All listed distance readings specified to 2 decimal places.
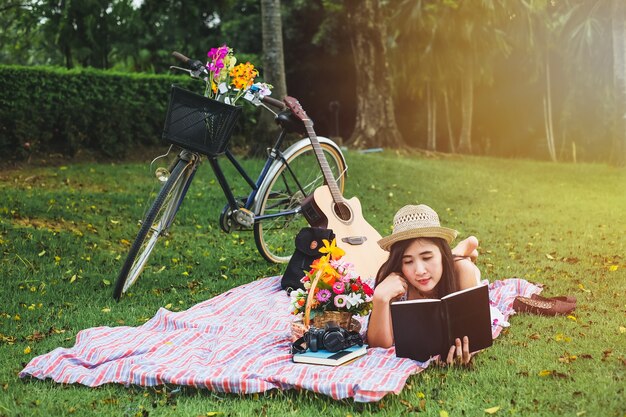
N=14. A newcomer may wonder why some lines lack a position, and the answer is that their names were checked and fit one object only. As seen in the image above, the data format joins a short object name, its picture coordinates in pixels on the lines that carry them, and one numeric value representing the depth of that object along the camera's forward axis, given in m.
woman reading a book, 4.43
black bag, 6.00
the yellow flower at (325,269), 4.41
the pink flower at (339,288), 4.39
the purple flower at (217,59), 6.03
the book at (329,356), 4.14
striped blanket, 3.92
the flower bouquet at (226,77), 6.06
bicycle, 5.75
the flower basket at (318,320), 4.39
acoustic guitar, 6.32
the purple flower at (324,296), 4.43
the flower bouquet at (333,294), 4.40
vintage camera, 4.26
